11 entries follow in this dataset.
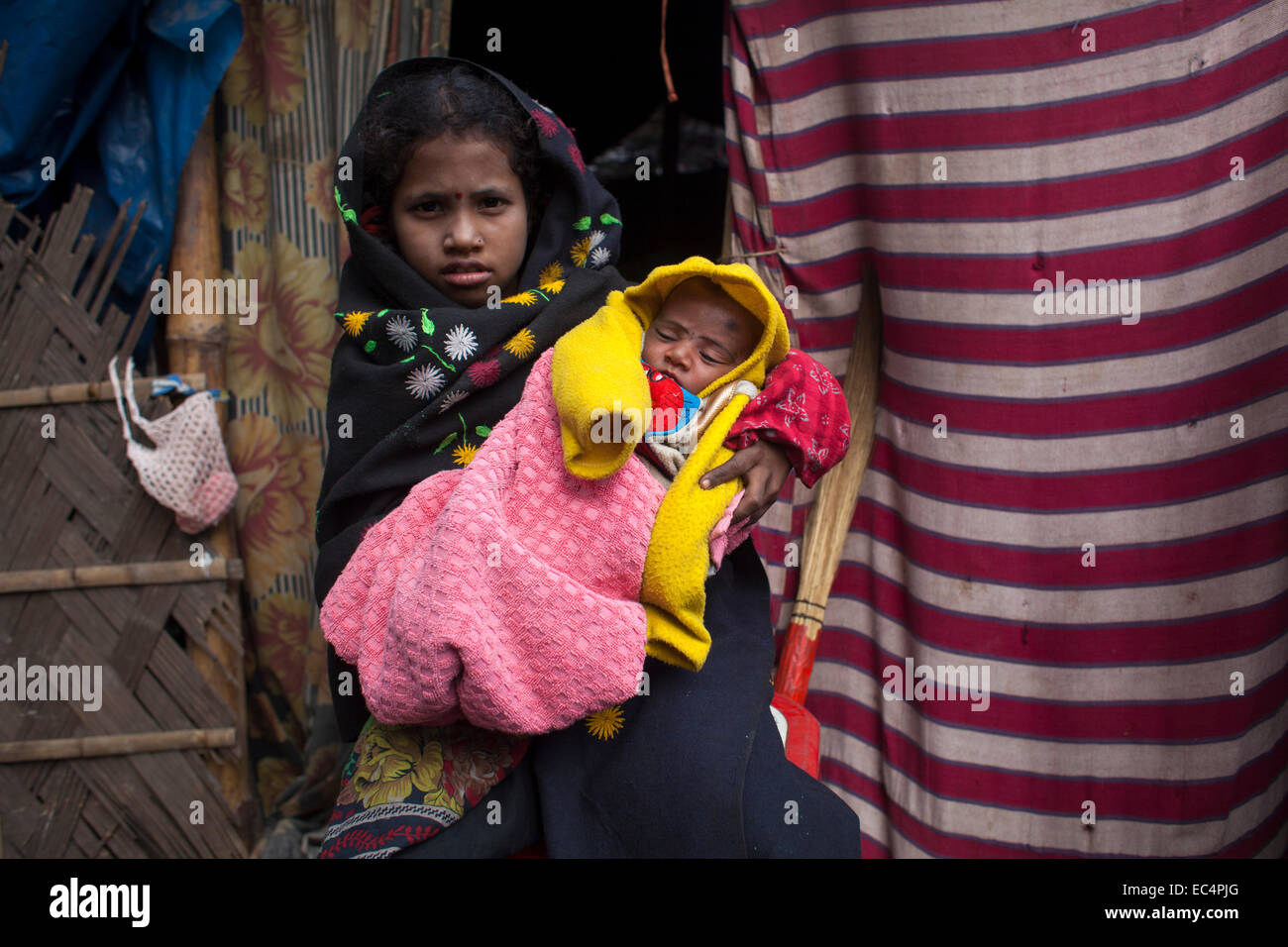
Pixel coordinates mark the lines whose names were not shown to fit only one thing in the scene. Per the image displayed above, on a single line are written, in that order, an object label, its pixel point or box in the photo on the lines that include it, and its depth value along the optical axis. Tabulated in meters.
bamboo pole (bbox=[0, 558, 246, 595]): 2.18
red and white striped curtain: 1.71
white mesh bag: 2.15
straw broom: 2.06
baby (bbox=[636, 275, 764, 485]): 1.32
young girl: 1.23
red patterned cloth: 1.35
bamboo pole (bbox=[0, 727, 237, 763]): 2.18
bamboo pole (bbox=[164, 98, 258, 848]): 2.31
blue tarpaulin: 2.06
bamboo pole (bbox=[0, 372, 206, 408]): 2.16
